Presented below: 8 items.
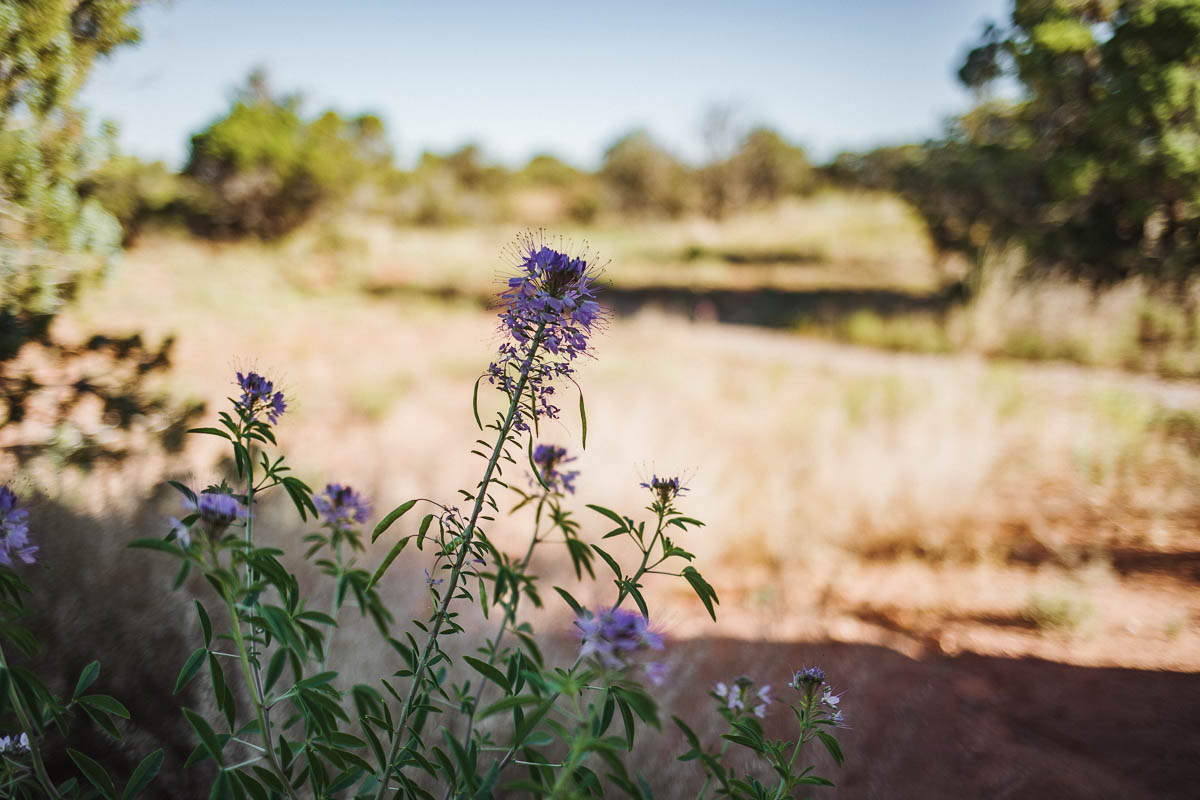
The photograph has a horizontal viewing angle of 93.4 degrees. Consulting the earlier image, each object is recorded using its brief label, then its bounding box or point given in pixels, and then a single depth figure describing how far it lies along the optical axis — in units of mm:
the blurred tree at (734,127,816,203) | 22438
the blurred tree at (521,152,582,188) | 33425
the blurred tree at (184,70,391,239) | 11438
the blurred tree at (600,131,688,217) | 24484
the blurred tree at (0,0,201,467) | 2443
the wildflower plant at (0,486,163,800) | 1113
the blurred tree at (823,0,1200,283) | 4395
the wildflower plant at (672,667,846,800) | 1277
